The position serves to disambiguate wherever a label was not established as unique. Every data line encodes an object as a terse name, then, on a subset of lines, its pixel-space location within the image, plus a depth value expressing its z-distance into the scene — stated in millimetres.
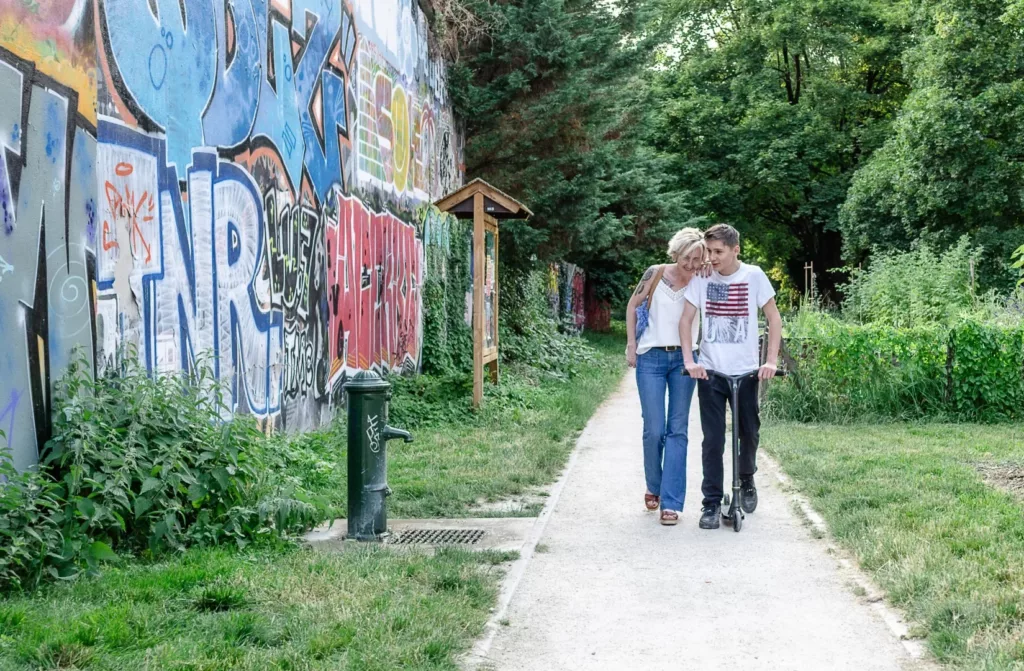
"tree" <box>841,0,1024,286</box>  23859
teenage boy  6598
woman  6793
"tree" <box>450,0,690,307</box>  16922
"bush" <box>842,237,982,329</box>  15742
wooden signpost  12039
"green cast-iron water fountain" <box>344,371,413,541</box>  6156
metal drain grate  6173
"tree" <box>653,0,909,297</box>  33125
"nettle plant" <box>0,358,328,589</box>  4832
